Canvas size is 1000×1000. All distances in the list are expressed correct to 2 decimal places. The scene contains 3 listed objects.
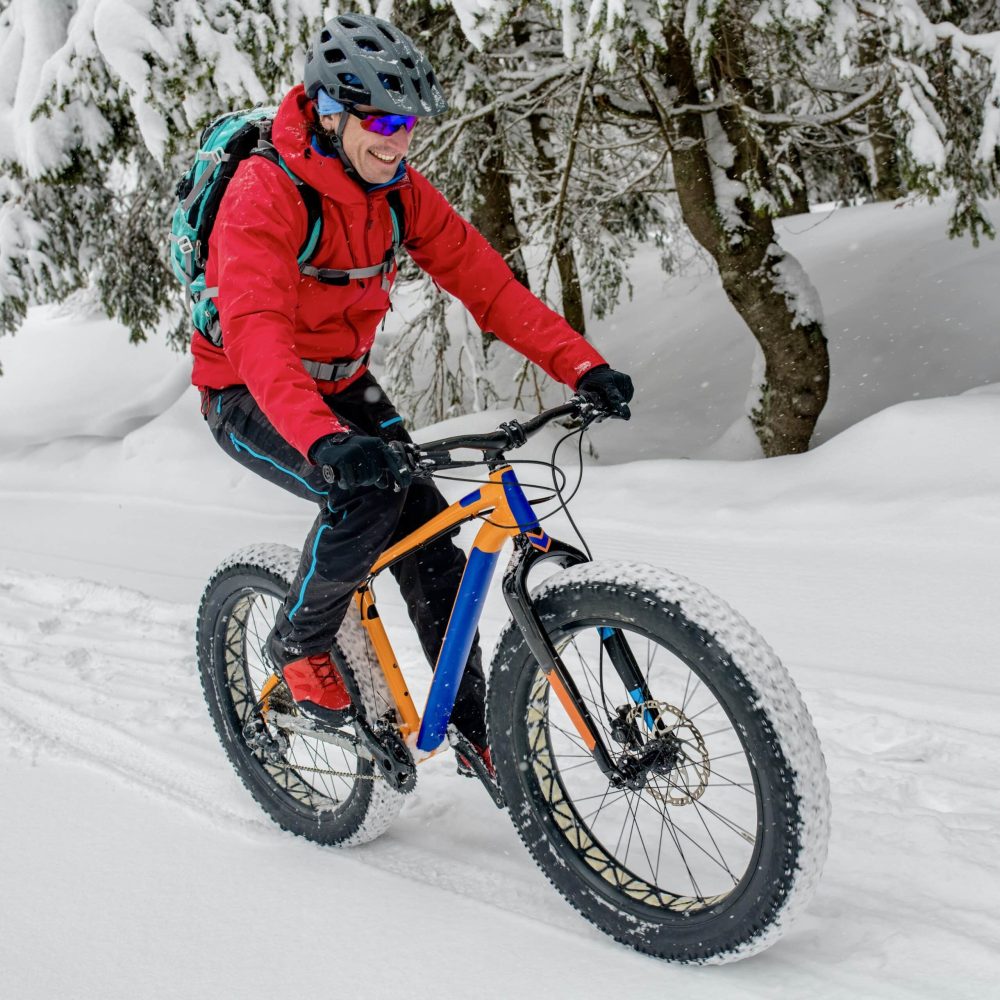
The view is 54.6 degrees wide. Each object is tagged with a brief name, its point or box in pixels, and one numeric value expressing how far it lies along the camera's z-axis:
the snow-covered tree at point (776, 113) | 5.82
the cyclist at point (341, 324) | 2.48
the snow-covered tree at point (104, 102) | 6.65
